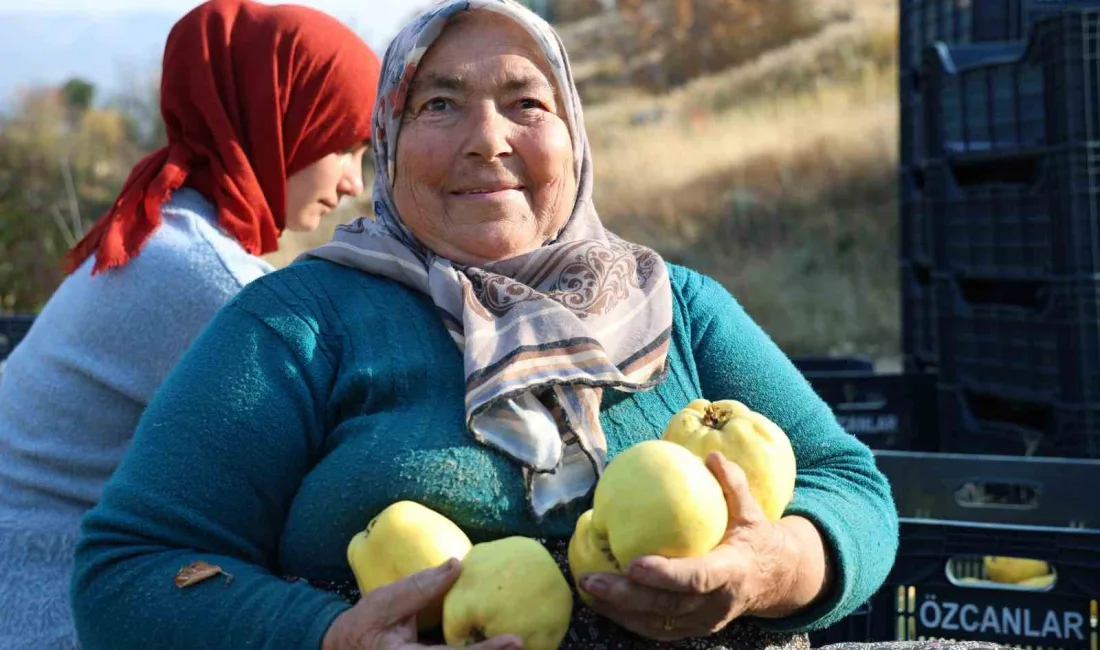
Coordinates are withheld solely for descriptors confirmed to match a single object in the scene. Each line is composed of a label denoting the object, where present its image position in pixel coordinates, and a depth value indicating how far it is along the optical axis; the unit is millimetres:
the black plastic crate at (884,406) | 3990
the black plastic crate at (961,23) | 5105
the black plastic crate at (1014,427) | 3777
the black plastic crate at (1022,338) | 3805
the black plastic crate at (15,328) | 4727
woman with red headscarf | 2389
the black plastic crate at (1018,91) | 3771
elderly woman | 1700
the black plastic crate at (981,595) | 2520
